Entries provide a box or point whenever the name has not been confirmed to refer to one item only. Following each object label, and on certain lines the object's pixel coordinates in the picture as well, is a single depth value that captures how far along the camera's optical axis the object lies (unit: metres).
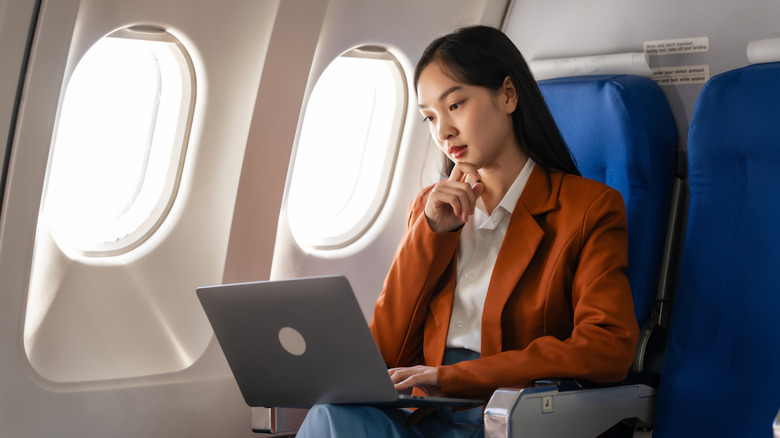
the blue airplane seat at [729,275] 2.11
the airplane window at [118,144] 2.92
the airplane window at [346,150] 3.51
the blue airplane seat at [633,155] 2.36
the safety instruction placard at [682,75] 2.54
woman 1.96
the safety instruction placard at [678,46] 2.56
